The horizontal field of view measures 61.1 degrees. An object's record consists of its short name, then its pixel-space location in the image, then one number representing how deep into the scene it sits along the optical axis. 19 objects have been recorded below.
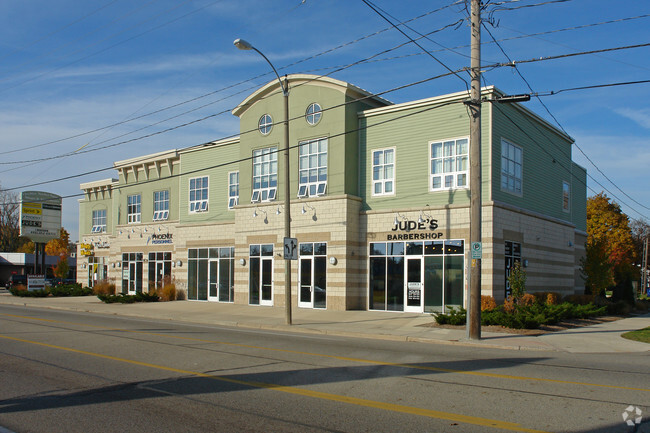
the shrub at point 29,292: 39.50
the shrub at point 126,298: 31.91
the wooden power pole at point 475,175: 16.02
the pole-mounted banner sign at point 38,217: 48.66
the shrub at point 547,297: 23.67
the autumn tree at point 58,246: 84.44
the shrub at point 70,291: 40.81
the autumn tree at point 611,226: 53.00
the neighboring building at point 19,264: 73.88
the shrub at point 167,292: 33.53
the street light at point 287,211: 20.14
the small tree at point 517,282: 20.67
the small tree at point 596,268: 29.42
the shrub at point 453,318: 18.94
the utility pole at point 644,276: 60.76
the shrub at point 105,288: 38.53
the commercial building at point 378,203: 22.89
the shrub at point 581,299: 26.00
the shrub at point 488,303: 20.71
